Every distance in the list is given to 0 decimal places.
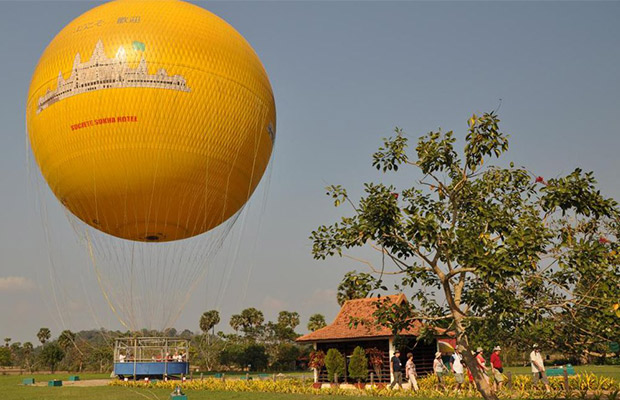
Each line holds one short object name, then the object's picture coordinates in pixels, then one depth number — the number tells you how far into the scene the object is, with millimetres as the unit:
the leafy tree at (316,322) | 68938
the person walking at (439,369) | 21859
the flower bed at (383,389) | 18766
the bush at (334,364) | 28172
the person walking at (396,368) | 22469
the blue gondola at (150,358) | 29047
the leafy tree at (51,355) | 71250
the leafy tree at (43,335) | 100312
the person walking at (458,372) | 19984
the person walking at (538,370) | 18312
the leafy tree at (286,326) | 82812
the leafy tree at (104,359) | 69025
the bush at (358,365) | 27344
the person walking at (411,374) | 21047
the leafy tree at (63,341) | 87119
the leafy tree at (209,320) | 87000
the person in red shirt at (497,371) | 19016
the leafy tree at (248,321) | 87500
